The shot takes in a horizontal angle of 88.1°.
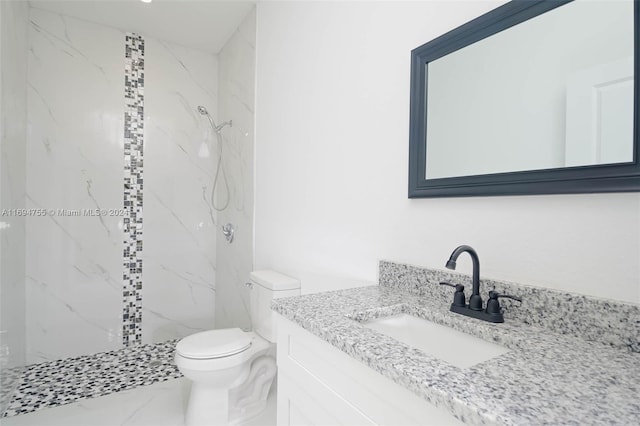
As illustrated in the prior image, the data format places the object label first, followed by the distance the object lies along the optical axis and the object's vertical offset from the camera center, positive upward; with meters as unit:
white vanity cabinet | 0.67 -0.44
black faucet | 0.93 -0.25
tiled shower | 2.55 +0.16
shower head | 2.98 +0.85
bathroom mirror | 0.78 +0.33
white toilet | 1.72 -0.81
